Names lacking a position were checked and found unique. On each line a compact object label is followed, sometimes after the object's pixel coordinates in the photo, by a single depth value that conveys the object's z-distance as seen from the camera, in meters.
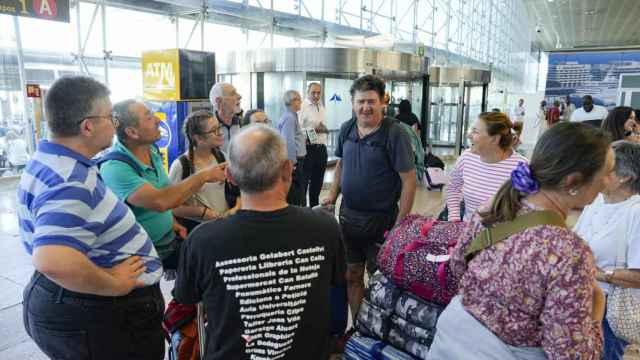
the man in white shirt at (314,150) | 5.70
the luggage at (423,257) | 1.58
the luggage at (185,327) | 2.06
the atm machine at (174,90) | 4.31
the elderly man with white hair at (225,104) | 3.50
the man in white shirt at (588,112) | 6.24
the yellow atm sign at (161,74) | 4.31
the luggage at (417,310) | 1.60
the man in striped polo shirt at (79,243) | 1.30
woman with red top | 1.06
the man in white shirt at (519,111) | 15.74
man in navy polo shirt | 2.54
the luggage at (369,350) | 1.67
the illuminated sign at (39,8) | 5.12
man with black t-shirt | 1.22
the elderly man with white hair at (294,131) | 5.14
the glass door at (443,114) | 14.45
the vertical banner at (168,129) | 4.32
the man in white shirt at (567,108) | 7.06
